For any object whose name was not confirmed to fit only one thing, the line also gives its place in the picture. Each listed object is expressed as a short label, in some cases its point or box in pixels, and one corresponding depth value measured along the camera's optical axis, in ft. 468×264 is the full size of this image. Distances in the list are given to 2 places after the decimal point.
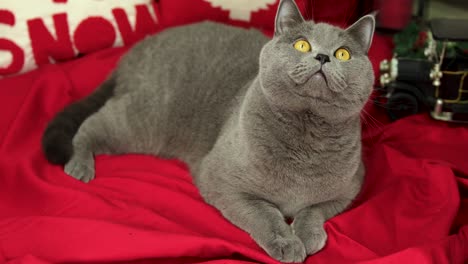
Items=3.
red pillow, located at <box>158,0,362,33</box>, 5.86
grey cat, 3.45
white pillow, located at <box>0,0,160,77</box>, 5.46
